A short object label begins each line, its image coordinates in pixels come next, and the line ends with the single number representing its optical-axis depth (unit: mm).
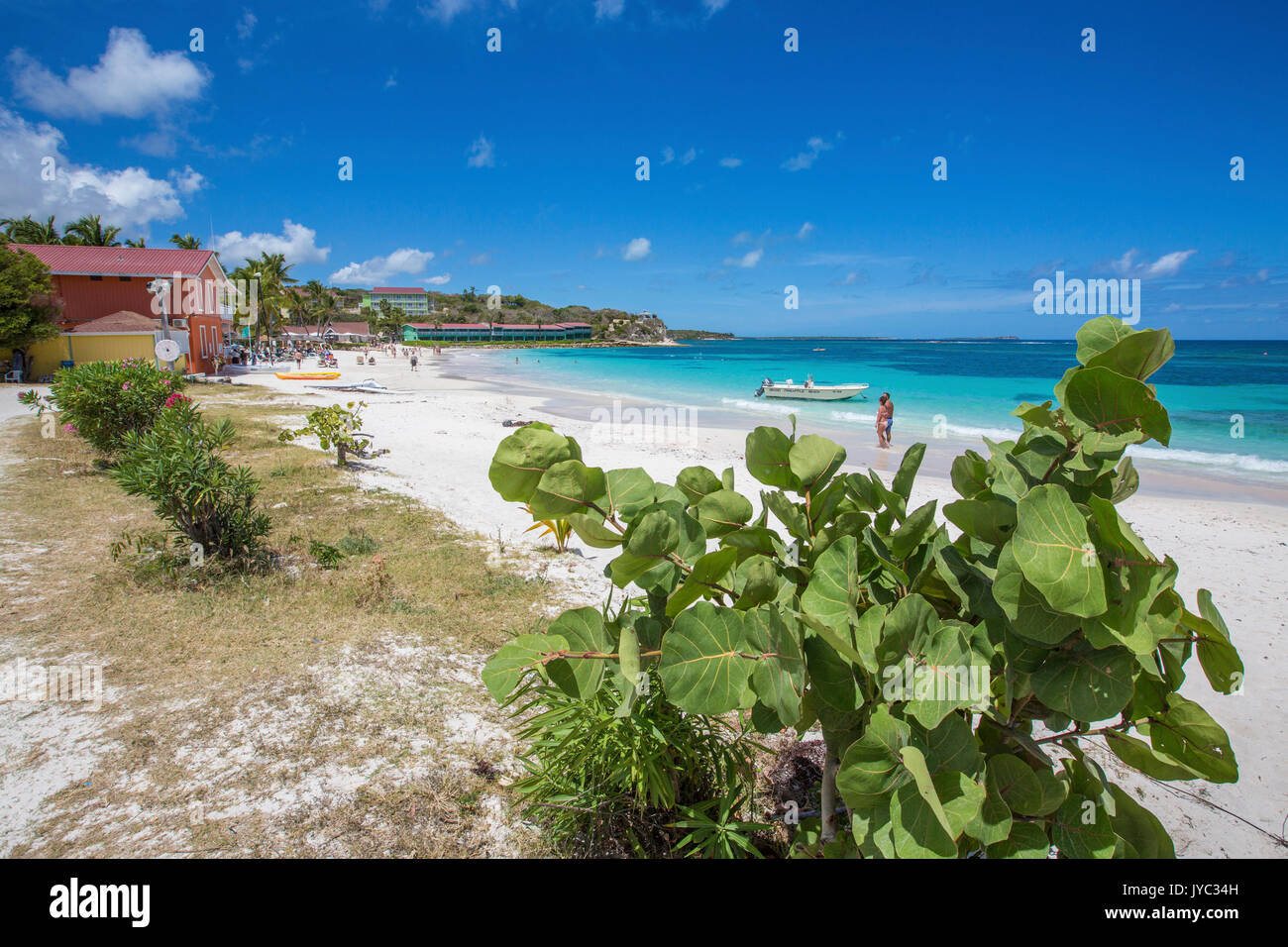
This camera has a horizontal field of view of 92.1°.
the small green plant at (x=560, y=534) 6602
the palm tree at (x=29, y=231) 40753
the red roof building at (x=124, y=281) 30641
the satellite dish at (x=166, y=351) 18803
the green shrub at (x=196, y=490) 5641
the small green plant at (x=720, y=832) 2029
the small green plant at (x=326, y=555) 6129
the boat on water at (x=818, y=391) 29266
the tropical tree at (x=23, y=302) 23141
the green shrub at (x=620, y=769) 2234
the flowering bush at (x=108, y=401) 9648
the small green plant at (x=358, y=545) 6621
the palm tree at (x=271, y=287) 55969
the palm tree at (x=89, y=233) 44156
